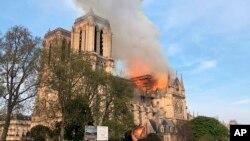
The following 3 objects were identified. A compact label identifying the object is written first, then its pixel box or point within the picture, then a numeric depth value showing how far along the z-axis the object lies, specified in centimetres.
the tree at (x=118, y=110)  4378
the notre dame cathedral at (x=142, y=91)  8638
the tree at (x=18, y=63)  3419
